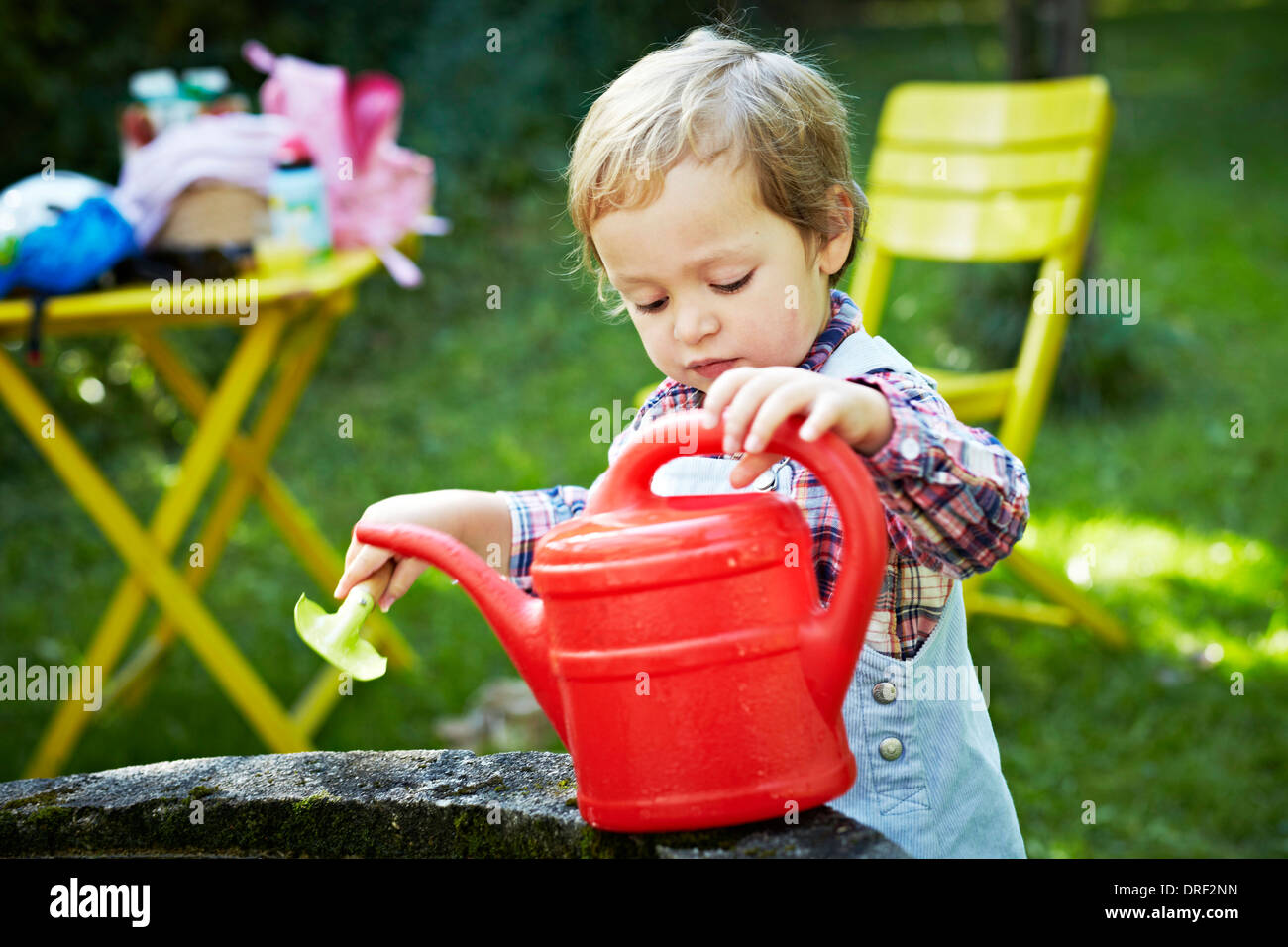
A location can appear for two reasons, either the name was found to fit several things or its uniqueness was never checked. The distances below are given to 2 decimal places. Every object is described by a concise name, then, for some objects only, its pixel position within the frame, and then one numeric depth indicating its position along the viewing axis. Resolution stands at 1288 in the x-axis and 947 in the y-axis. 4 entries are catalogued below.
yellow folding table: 2.48
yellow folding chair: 2.90
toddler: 1.22
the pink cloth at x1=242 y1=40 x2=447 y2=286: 2.79
